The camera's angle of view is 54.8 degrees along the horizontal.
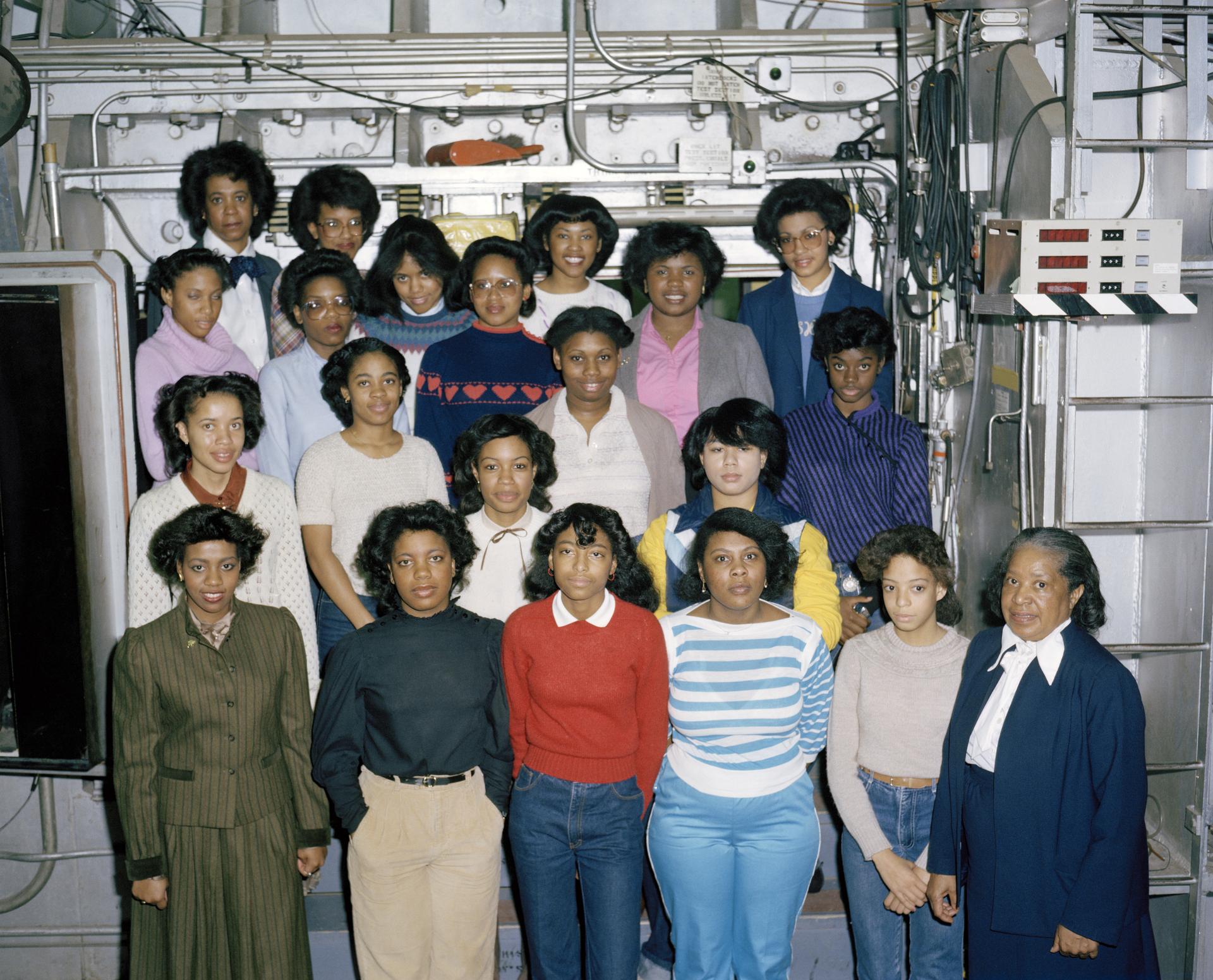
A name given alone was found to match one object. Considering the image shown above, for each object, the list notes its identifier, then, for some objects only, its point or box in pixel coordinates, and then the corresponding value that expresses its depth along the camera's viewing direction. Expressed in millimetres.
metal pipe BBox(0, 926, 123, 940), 4719
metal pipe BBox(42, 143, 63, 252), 4797
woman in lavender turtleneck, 3957
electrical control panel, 3432
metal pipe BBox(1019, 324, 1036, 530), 3684
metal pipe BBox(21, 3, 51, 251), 4902
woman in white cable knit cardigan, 3486
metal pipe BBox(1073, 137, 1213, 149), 3402
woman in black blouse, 3104
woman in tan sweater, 3170
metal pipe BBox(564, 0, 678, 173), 4789
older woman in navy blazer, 2893
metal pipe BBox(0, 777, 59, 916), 4832
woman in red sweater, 3090
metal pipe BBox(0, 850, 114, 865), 4820
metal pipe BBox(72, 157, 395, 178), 4895
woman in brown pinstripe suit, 3113
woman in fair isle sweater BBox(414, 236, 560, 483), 4090
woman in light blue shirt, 3994
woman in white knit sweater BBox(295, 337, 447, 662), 3678
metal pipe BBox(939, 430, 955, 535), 4516
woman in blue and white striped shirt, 3082
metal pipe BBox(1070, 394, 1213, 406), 3449
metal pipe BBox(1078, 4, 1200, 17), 3301
